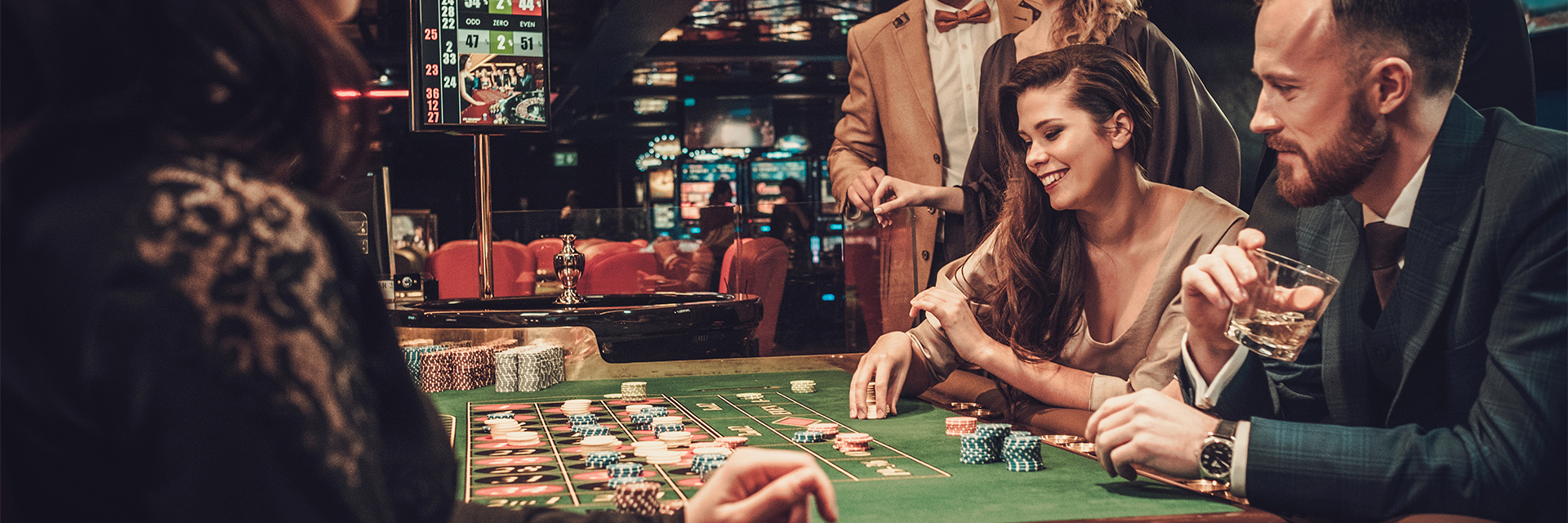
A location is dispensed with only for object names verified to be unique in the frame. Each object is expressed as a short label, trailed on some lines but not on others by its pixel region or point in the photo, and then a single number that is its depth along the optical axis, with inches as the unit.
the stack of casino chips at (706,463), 60.9
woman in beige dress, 89.0
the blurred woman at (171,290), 22.3
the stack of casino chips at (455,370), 104.9
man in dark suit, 48.4
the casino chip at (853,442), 69.4
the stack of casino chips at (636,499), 50.4
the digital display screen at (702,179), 706.8
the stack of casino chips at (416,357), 107.0
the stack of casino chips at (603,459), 62.9
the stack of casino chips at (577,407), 85.4
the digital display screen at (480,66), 171.9
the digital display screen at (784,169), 695.9
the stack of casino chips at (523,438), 71.8
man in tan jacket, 131.2
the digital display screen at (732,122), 655.8
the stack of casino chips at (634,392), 93.7
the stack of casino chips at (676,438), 71.5
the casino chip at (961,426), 74.2
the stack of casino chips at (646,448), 67.2
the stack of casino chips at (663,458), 64.5
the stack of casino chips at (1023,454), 61.5
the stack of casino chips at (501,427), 74.5
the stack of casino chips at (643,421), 78.9
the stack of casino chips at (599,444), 68.8
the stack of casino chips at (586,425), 75.0
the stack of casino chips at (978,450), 64.2
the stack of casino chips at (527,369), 102.3
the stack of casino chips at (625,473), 58.0
